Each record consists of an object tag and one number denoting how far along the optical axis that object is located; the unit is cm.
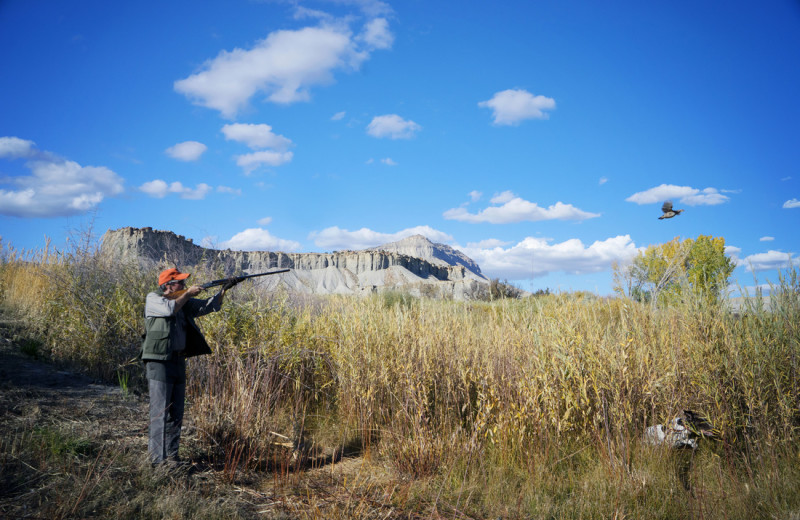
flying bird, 1155
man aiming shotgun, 421
